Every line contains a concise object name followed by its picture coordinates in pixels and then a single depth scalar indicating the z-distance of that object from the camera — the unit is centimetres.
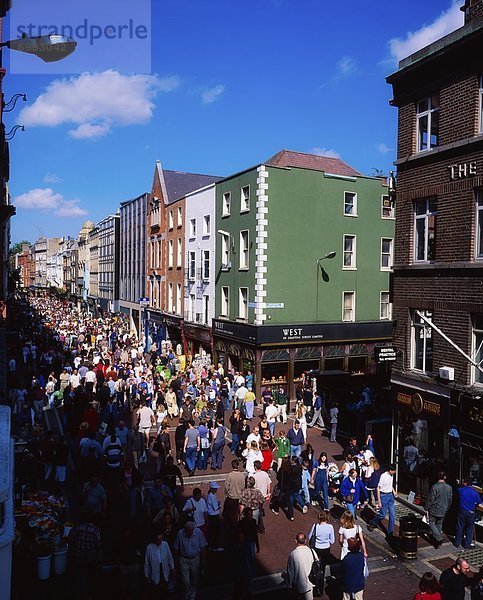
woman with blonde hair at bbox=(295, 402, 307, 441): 1969
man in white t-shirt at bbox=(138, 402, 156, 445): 1870
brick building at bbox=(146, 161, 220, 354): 4122
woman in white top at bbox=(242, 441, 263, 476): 1430
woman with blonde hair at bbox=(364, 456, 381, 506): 1416
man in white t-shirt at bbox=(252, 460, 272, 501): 1352
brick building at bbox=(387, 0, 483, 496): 1393
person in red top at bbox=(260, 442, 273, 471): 1528
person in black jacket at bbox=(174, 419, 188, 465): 1708
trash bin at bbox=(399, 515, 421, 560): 1167
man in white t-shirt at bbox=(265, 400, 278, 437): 2031
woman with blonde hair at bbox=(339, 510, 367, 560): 1016
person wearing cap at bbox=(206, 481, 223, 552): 1174
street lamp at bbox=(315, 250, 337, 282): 3044
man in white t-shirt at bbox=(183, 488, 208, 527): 1130
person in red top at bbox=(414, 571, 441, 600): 784
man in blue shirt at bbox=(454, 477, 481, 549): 1229
